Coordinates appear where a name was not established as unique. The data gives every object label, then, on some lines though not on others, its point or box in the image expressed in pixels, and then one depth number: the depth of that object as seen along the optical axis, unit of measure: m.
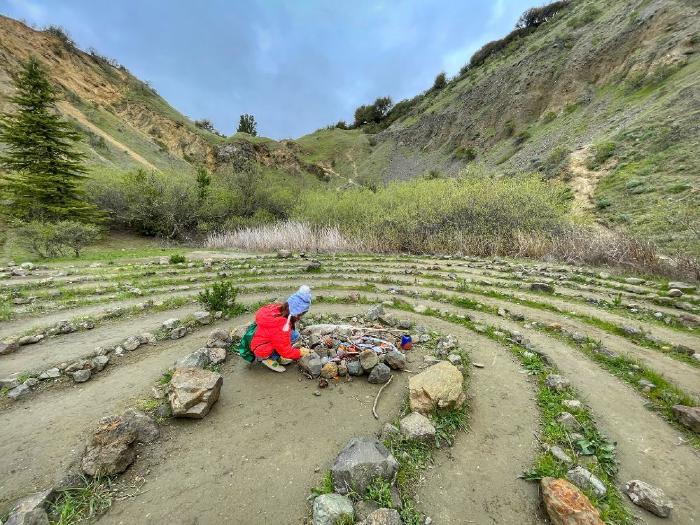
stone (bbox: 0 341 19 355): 4.78
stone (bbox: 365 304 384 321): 5.89
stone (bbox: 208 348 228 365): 4.52
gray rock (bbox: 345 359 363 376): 4.30
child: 4.30
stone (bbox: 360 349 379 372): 4.27
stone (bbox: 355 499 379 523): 2.36
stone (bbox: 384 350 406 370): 4.36
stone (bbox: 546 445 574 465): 2.81
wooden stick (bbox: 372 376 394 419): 3.54
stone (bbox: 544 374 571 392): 3.87
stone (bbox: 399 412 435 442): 3.08
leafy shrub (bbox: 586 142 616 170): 18.38
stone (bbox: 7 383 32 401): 3.72
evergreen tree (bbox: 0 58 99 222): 15.61
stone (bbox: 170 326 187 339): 5.35
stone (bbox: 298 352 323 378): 4.25
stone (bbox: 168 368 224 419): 3.36
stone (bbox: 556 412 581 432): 3.22
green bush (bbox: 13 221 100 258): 12.13
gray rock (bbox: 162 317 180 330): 5.58
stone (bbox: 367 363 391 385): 4.14
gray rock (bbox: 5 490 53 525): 2.15
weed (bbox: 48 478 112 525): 2.31
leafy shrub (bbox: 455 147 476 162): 37.16
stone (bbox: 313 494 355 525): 2.31
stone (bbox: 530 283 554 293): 7.43
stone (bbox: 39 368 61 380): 4.08
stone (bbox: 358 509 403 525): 2.23
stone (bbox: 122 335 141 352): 4.92
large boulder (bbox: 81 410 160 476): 2.66
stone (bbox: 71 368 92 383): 4.09
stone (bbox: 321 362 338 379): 4.23
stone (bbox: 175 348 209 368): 4.24
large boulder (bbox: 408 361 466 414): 3.42
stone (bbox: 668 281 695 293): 7.00
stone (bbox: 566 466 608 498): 2.49
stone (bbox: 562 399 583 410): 3.51
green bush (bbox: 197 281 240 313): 6.09
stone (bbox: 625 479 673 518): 2.36
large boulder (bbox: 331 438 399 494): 2.57
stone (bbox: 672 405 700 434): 3.12
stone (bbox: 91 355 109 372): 4.33
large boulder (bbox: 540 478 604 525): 2.18
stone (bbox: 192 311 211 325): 5.90
